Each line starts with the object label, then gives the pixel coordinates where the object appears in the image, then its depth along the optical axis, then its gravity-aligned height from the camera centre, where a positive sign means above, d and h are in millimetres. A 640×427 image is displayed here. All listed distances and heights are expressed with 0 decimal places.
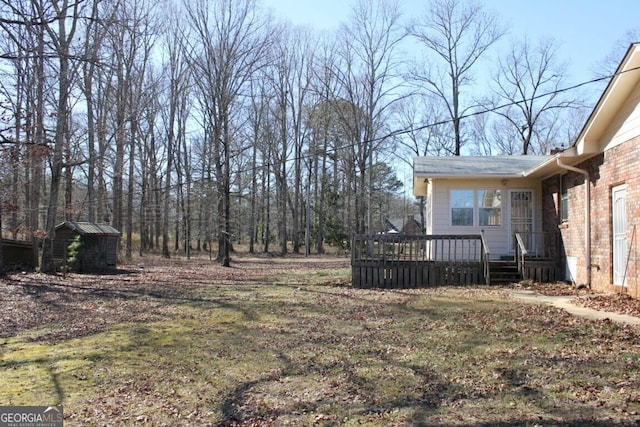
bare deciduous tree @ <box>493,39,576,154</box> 34981 +8491
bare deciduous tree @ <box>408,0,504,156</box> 34812 +11230
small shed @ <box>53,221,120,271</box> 18969 -329
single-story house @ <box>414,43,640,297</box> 9945 +1071
